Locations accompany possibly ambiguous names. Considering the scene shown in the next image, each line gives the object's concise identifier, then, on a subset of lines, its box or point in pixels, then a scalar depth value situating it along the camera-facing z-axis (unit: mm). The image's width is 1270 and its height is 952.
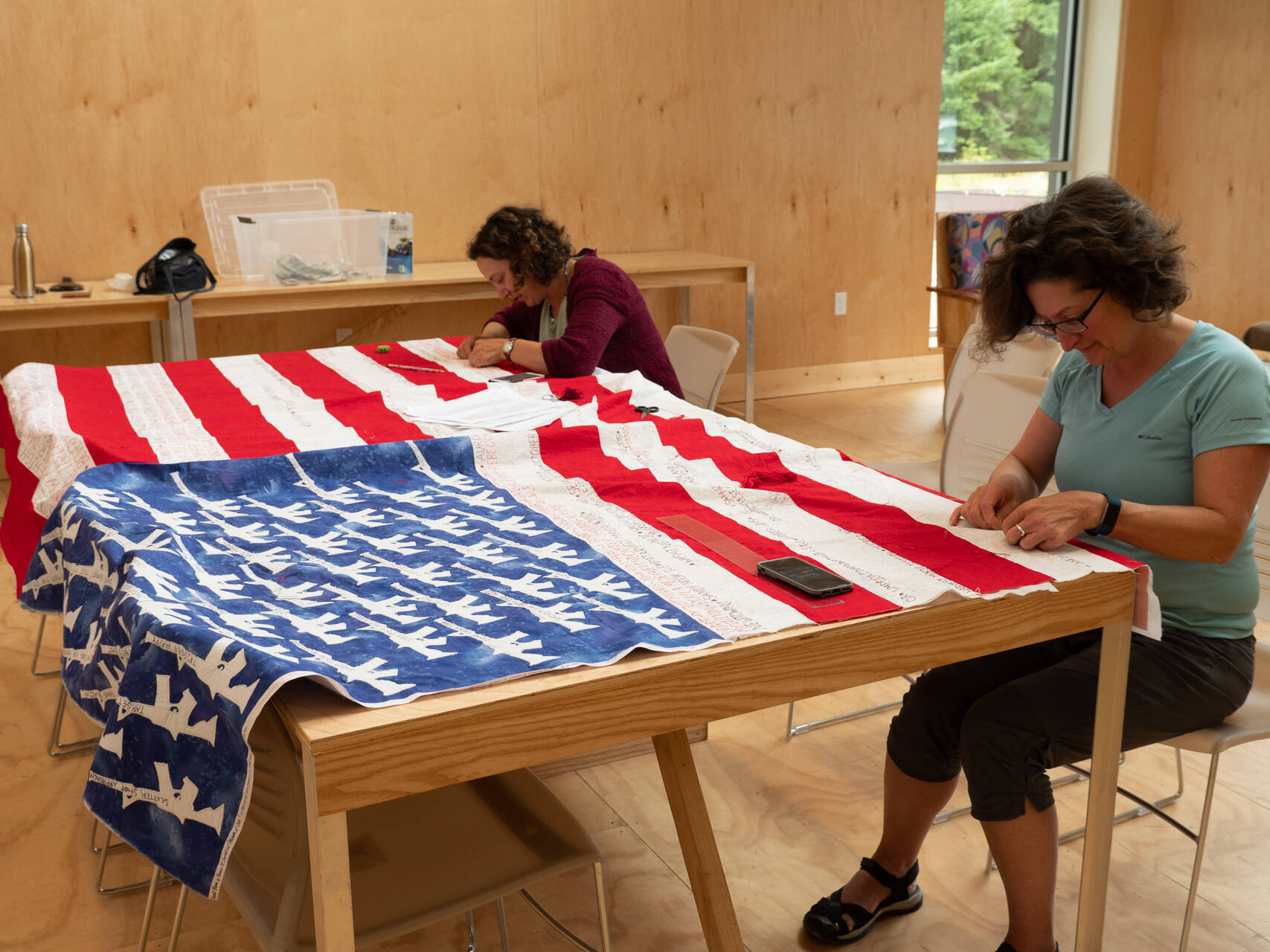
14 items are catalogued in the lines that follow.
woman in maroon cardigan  2770
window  5594
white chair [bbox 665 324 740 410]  2768
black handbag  3725
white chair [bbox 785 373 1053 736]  2174
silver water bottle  3646
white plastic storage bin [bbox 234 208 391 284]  3961
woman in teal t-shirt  1418
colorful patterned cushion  4906
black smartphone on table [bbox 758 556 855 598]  1216
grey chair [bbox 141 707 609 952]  1085
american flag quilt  1048
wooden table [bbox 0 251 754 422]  3646
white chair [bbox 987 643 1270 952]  1494
